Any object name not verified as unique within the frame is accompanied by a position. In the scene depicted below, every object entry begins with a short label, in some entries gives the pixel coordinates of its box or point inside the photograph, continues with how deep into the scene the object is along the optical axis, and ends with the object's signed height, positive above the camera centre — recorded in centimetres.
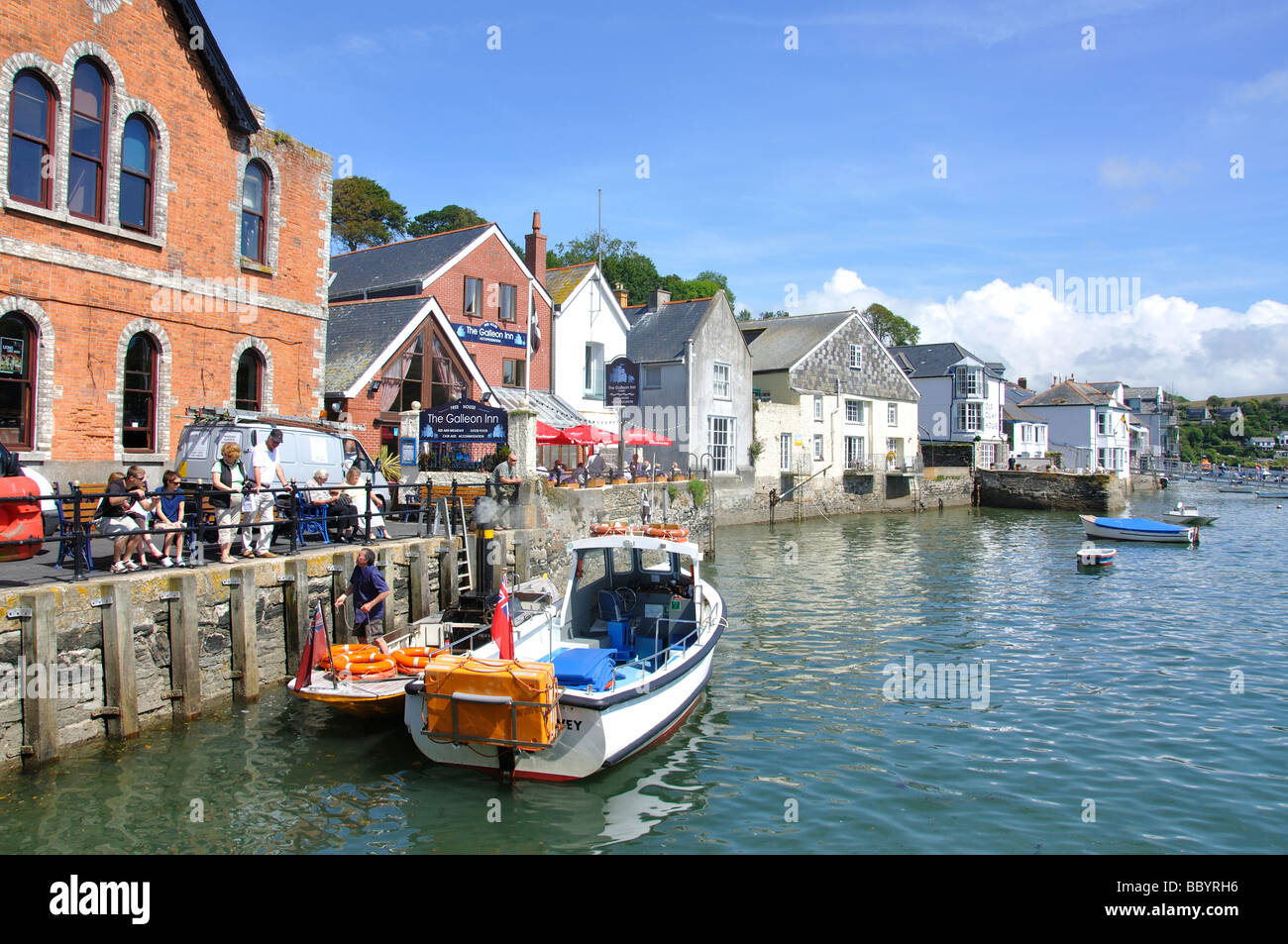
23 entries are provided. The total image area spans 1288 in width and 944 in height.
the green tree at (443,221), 6981 +2257
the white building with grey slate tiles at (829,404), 4841 +564
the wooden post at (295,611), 1389 -194
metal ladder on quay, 1803 -85
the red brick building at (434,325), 2650 +603
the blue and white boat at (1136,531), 3741 -160
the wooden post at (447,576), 1769 -172
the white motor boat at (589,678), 984 -238
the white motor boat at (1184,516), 4419 -110
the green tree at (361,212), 6234 +2084
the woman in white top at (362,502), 1703 -20
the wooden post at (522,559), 1992 -154
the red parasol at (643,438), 3253 +218
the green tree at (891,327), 9269 +1826
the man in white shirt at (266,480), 1449 +21
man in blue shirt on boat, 1344 -158
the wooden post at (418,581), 1683 -175
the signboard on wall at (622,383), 3334 +440
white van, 1645 +91
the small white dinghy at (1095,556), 3019 -217
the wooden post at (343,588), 1480 -169
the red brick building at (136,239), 1606 +544
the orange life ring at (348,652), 1223 -233
